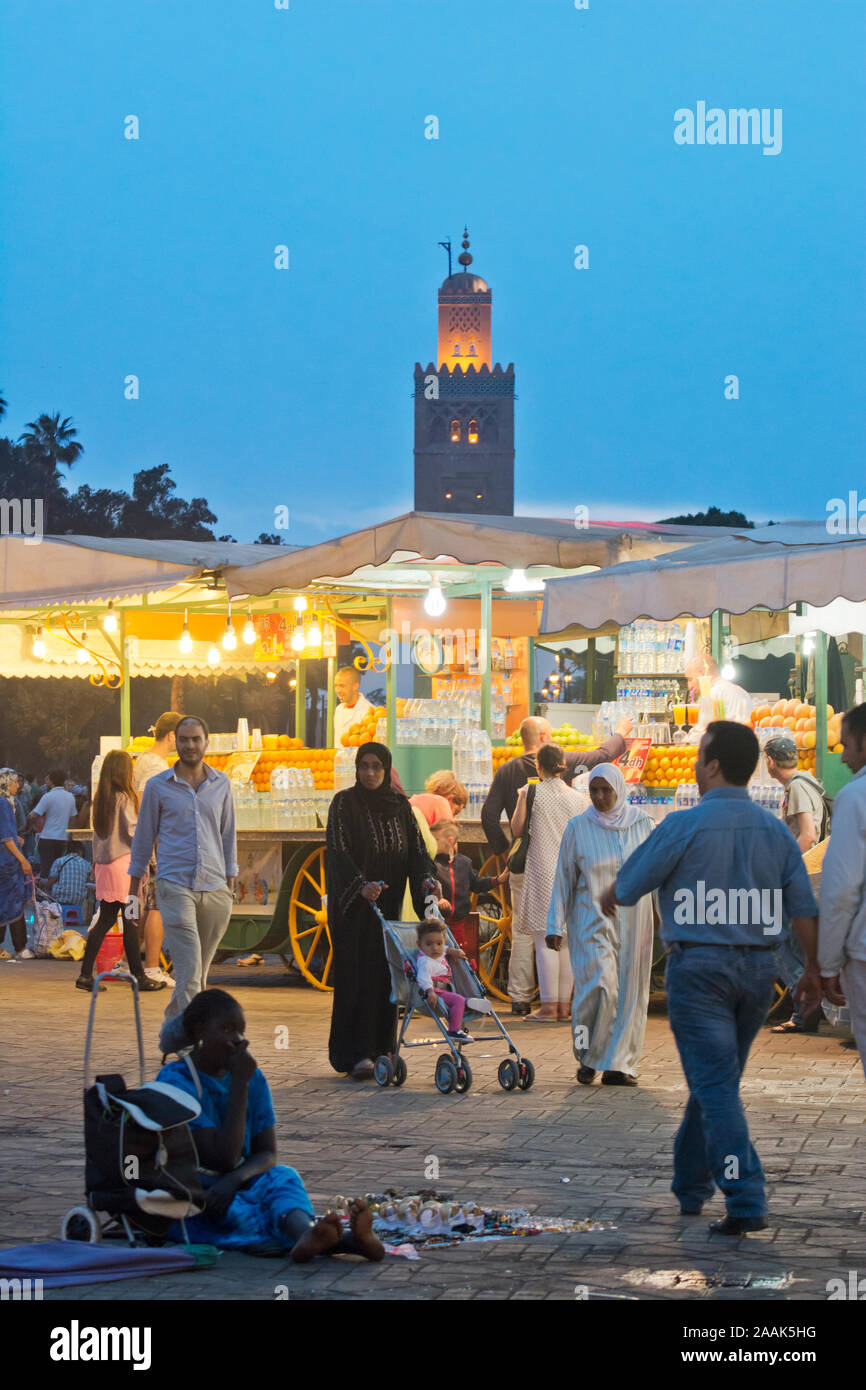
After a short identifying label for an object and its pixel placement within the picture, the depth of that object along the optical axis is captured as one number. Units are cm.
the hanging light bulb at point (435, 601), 1491
